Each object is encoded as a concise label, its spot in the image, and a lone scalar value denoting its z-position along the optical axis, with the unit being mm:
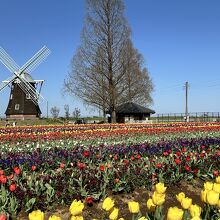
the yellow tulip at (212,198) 2520
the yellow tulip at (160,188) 2789
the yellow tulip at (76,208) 2436
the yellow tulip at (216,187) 2813
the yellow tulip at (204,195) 2598
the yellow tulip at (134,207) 2525
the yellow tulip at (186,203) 2582
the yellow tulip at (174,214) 2270
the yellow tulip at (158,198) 2612
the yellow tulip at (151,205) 2727
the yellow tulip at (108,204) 2540
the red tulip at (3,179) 5215
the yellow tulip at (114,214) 2383
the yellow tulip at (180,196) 2676
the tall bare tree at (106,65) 40031
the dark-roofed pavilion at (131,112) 49281
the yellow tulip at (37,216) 2244
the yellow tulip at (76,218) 2287
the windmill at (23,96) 48594
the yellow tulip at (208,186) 2819
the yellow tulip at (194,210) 2368
